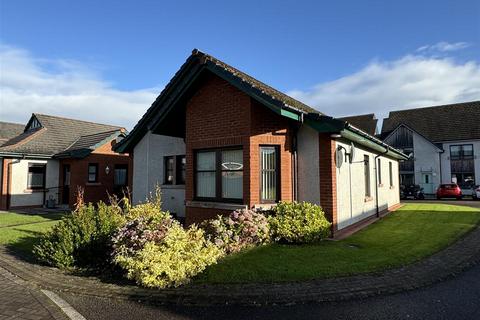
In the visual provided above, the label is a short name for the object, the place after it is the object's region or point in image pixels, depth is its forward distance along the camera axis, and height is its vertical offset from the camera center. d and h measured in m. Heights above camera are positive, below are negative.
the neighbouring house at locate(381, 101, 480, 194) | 38.31 +4.14
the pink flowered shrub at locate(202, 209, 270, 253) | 7.48 -1.19
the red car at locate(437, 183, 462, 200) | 30.97 -1.14
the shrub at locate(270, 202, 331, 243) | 8.38 -1.12
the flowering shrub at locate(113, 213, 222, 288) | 5.63 -1.30
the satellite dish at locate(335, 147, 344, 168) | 9.59 +0.66
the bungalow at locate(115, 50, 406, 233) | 9.27 +0.96
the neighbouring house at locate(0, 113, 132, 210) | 19.20 +0.79
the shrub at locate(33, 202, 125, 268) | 6.98 -1.32
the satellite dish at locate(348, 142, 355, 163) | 10.49 +0.86
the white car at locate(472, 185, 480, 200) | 29.50 -1.37
